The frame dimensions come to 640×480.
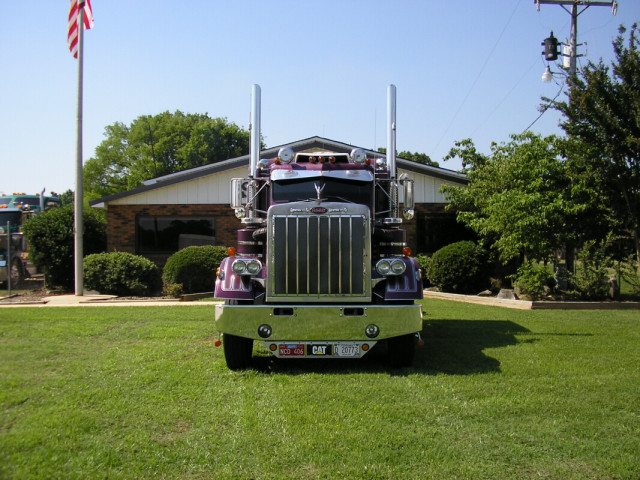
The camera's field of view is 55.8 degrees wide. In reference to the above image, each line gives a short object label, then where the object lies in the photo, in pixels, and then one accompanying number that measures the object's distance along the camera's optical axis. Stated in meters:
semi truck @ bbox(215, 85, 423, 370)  6.96
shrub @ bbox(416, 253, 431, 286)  18.20
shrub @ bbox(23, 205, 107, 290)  17.59
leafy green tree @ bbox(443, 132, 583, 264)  14.36
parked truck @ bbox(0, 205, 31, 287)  18.50
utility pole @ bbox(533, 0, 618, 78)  19.48
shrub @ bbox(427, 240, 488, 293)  16.30
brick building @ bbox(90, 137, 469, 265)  19.70
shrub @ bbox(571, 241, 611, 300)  14.48
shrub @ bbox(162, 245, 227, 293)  16.12
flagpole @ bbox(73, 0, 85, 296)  15.70
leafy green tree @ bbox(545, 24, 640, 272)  13.71
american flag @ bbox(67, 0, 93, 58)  15.68
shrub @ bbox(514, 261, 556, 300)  14.30
